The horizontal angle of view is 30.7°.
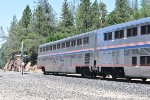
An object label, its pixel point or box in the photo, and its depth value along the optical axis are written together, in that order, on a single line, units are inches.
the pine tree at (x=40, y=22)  3001.7
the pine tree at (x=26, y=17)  3533.7
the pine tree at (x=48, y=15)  3051.7
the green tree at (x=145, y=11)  2311.6
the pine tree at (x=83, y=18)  2595.8
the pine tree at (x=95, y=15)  2562.0
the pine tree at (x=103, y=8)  2839.0
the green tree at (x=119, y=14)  2382.4
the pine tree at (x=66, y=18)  2906.8
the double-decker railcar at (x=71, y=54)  975.4
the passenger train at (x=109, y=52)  715.1
